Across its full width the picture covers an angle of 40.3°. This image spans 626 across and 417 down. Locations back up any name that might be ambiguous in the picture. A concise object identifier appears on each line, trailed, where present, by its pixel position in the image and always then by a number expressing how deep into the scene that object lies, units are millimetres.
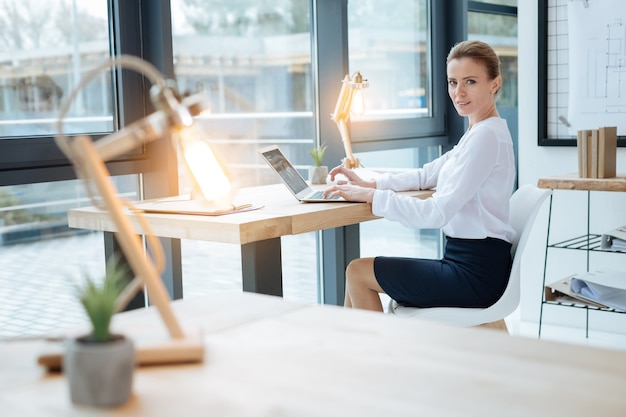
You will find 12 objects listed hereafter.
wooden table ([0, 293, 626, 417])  1096
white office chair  2791
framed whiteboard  3953
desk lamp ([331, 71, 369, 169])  3742
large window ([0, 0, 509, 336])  3000
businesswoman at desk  2779
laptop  3057
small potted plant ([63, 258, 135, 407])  1094
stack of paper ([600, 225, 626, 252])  3432
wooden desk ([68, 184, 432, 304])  2543
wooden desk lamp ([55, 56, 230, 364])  1209
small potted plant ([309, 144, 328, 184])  3529
